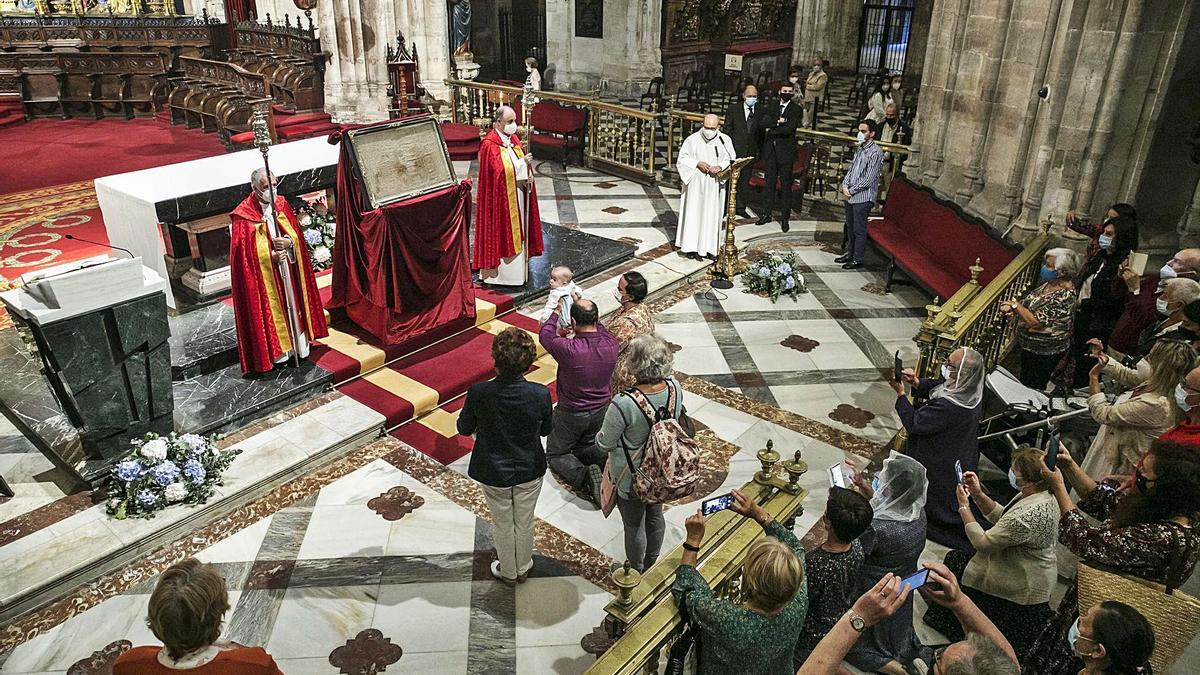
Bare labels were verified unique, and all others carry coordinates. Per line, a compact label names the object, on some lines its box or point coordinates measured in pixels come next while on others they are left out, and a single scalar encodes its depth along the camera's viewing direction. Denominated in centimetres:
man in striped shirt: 845
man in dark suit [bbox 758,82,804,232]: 936
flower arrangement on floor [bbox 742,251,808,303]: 814
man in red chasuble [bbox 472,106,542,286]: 700
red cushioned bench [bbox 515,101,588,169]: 1215
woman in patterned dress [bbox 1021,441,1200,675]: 306
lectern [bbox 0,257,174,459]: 450
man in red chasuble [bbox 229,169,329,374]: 520
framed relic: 589
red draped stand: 589
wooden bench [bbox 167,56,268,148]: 1274
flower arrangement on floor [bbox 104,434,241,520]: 457
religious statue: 1678
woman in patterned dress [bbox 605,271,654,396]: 475
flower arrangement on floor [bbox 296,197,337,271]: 764
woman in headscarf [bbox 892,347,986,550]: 409
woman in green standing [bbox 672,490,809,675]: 238
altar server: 855
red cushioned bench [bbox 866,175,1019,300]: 724
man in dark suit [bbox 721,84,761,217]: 944
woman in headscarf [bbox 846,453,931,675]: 331
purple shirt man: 448
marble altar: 630
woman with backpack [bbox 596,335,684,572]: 368
